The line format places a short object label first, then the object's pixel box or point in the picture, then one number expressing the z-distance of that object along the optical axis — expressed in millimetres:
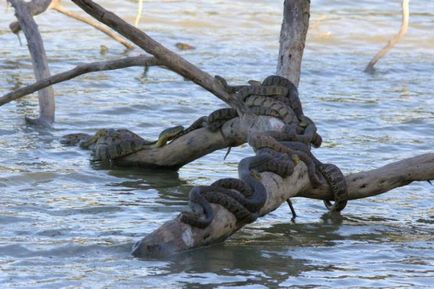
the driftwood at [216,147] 13672
